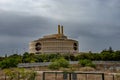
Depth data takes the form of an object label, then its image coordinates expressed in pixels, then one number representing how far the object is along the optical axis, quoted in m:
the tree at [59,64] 31.02
